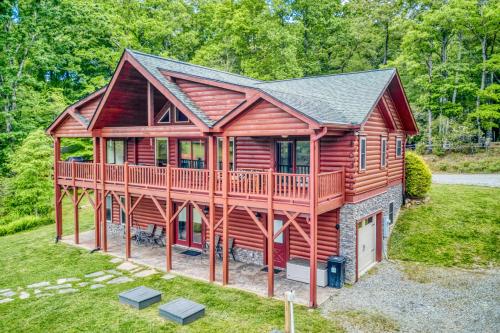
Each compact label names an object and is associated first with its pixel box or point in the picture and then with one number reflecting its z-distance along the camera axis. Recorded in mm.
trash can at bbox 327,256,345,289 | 13273
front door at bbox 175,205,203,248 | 18188
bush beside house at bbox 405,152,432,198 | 20344
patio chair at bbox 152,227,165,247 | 19219
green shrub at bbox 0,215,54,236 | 22781
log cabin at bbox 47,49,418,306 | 12500
